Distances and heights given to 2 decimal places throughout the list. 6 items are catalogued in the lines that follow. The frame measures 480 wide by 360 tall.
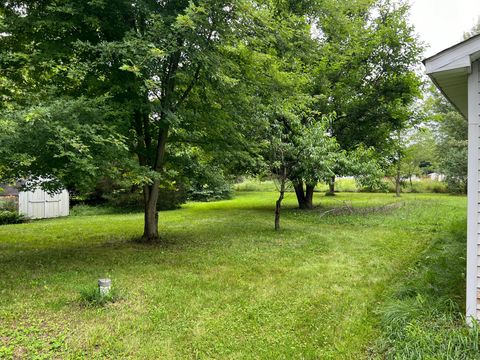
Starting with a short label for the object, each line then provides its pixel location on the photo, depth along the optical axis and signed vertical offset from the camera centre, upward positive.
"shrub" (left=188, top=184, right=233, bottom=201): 21.56 -1.05
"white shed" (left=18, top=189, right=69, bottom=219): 13.53 -1.22
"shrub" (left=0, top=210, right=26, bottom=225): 12.52 -1.60
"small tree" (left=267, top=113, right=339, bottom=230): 9.25 +0.79
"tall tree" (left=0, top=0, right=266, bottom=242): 5.34 +2.18
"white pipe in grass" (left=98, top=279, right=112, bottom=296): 4.33 -1.45
